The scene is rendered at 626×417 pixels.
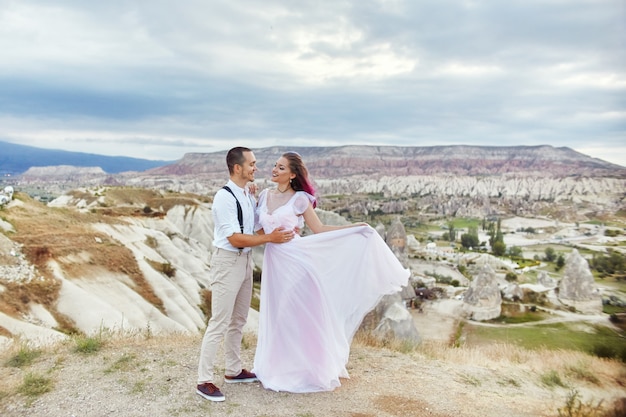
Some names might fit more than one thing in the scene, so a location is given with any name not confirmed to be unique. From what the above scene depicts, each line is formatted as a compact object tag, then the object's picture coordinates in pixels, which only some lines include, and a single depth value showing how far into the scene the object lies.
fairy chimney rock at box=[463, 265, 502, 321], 33.09
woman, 5.61
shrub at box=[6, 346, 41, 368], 6.40
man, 5.10
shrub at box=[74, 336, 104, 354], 6.90
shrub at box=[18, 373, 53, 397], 5.46
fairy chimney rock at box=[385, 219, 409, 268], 46.09
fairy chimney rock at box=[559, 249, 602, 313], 32.59
